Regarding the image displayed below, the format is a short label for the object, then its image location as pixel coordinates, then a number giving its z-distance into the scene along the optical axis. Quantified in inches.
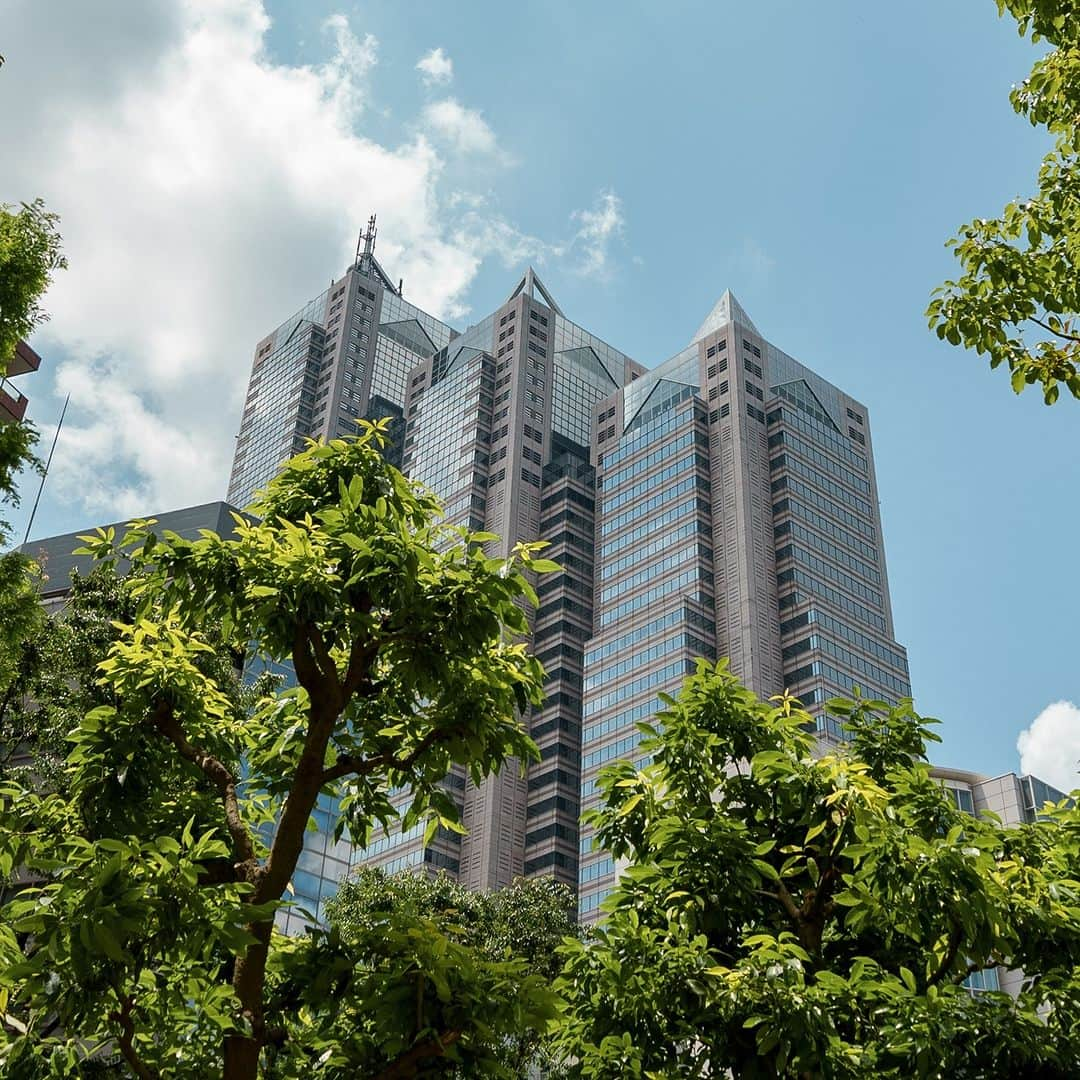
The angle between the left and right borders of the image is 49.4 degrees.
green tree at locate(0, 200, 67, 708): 552.7
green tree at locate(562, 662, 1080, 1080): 353.1
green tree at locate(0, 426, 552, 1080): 271.9
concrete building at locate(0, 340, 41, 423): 1186.6
